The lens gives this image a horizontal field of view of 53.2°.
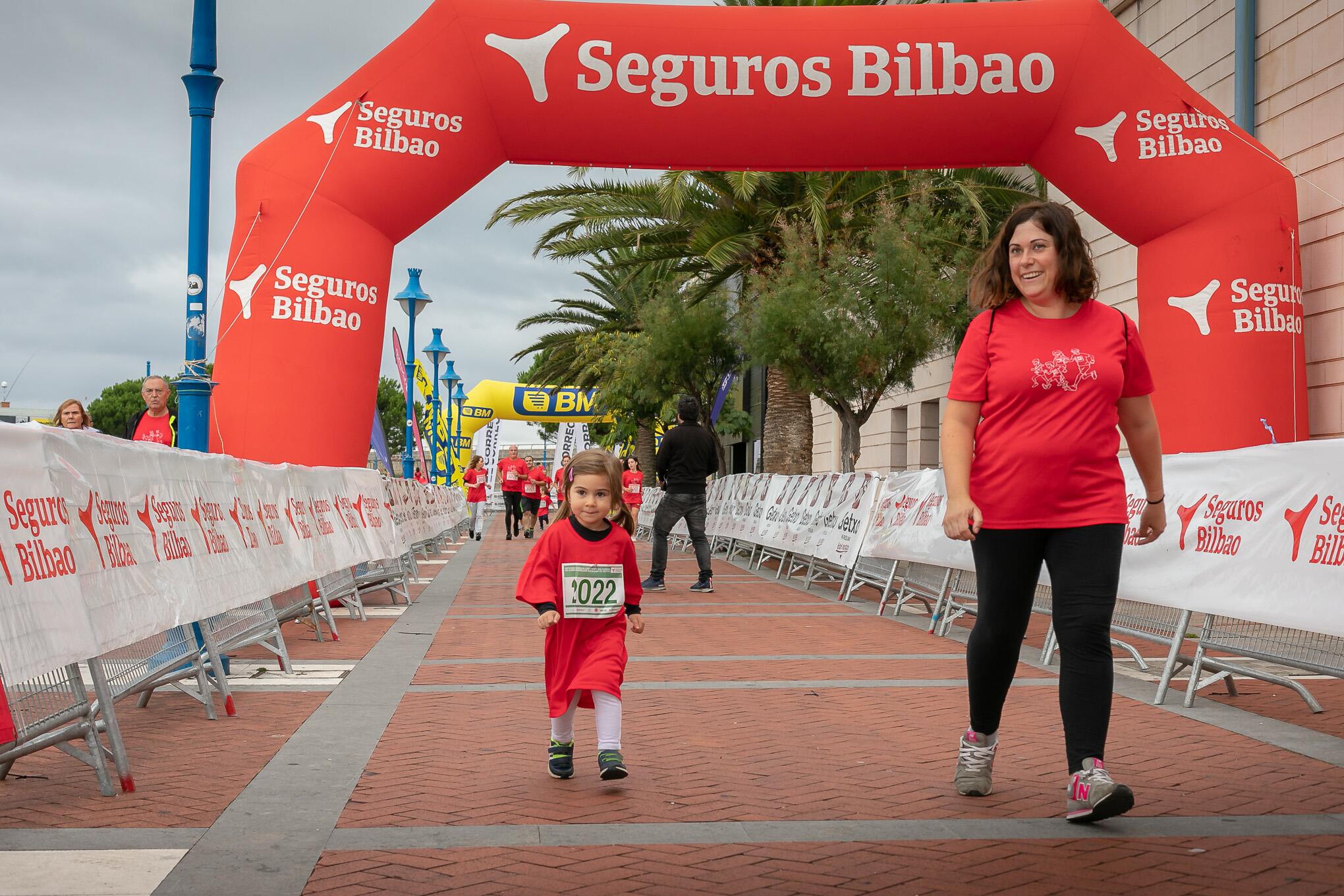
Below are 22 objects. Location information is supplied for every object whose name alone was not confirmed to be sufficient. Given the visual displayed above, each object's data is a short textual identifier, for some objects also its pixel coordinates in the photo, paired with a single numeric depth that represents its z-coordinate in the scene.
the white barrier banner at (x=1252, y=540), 5.68
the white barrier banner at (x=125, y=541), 4.34
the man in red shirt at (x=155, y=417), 10.02
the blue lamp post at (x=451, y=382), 47.83
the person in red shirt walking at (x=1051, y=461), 4.17
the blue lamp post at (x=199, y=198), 8.66
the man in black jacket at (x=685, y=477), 14.68
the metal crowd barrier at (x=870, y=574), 12.54
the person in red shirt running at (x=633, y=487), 22.05
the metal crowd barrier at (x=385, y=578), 12.61
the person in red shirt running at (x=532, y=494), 28.41
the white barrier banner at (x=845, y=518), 12.92
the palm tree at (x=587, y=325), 34.34
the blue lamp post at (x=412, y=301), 27.34
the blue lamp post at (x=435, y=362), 39.25
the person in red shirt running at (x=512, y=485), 27.81
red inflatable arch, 11.76
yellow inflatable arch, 53.12
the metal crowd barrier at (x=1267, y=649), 6.19
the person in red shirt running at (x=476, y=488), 27.73
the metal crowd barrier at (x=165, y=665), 5.51
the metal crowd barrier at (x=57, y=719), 4.45
